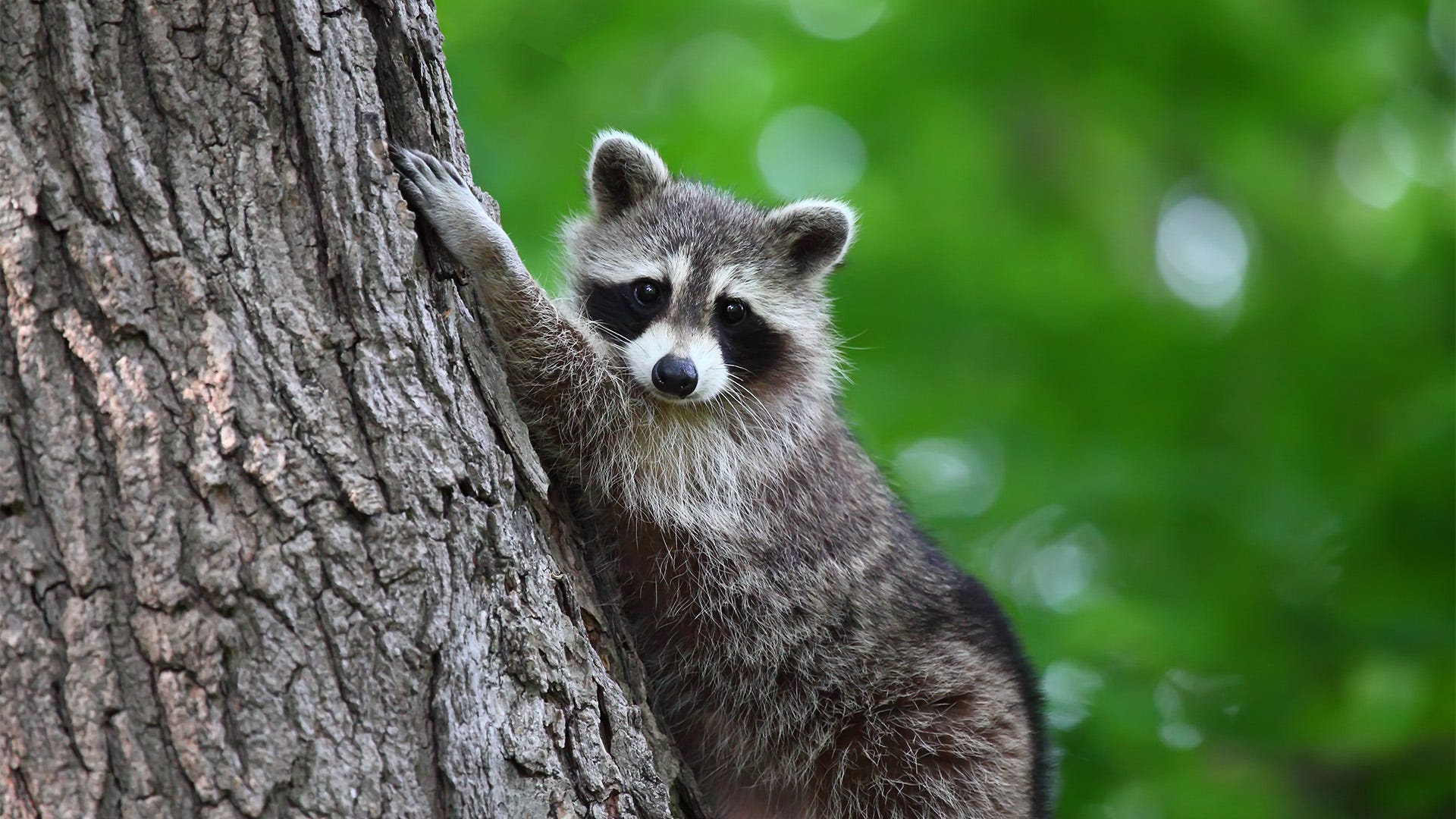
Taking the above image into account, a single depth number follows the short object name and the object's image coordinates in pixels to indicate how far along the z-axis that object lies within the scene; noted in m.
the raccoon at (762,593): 8.30
